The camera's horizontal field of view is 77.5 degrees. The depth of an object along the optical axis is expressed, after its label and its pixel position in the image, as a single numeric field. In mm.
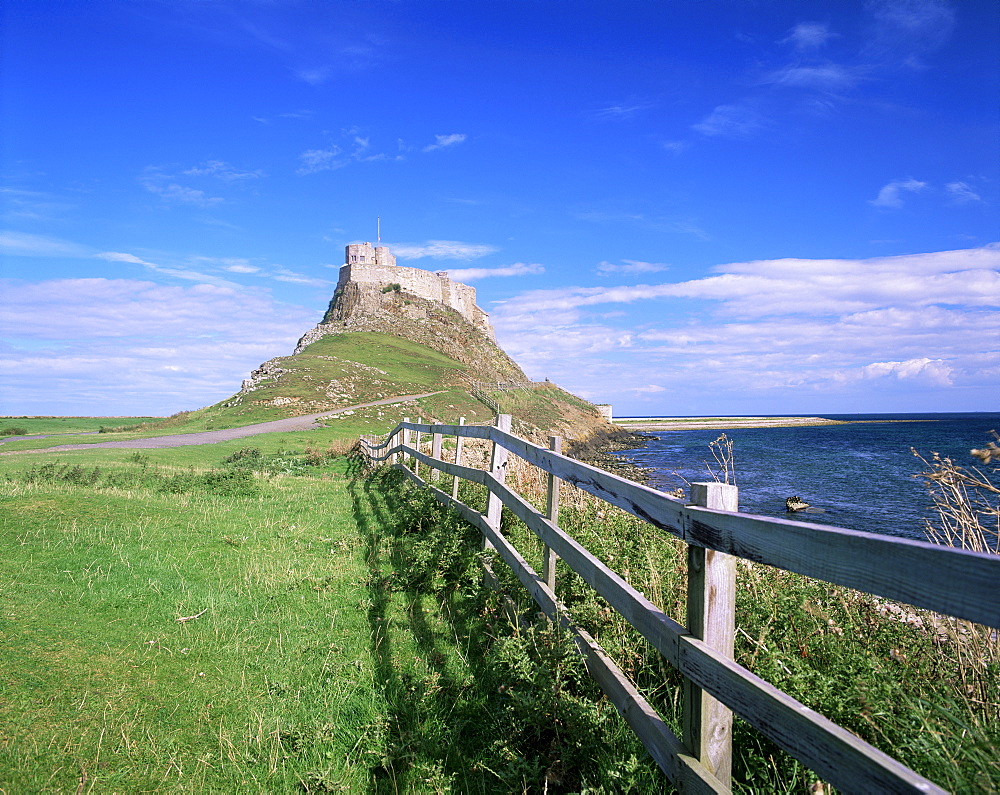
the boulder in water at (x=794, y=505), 21114
